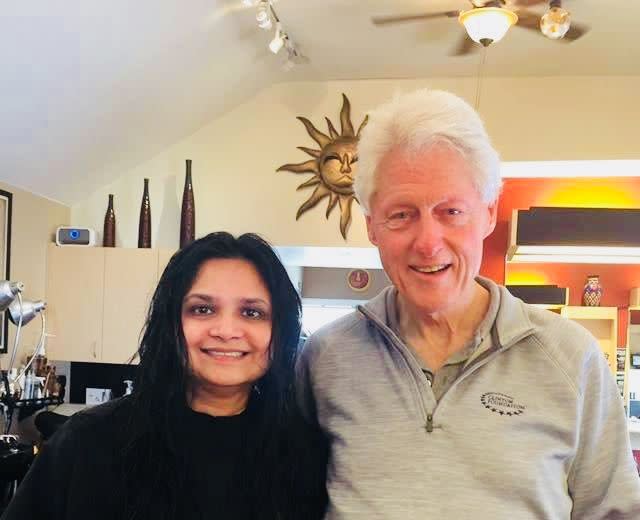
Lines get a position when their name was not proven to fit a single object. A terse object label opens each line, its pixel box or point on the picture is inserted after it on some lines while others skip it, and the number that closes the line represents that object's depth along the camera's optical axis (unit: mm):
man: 1215
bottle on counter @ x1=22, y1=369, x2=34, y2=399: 4066
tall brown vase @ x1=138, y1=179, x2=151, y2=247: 4570
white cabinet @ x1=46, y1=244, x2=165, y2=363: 4504
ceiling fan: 2949
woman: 1300
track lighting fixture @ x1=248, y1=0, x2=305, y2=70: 3145
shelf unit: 4469
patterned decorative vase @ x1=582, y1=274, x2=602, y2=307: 4523
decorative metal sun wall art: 4559
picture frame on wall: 3822
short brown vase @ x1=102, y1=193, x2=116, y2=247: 4637
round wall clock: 7430
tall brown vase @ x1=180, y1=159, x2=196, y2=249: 4527
